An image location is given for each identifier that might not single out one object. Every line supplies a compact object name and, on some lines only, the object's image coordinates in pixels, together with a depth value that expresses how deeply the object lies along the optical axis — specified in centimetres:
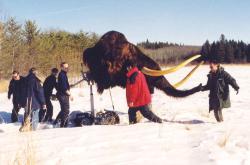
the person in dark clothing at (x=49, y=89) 1277
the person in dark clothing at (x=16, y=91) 1307
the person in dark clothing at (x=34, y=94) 1123
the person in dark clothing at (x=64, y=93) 1179
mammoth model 1015
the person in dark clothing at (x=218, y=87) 1048
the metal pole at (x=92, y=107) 1117
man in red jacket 960
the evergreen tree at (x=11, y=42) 3875
